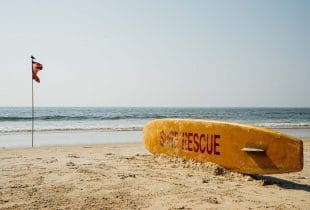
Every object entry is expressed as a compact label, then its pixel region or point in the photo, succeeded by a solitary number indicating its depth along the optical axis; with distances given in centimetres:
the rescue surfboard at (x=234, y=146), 510
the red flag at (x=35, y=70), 1005
